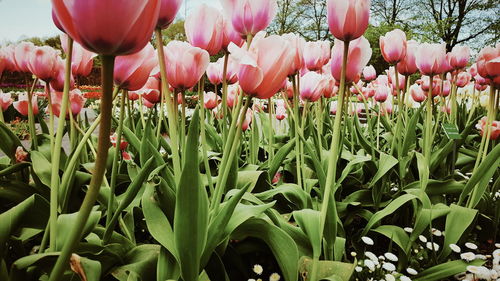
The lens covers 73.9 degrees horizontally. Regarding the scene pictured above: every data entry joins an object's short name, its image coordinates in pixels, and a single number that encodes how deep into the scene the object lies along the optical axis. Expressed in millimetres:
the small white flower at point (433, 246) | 1404
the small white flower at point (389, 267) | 1210
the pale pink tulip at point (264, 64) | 797
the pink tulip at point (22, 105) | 1732
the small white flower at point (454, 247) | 1295
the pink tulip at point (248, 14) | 1016
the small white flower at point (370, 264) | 1204
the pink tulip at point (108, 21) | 352
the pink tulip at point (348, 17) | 885
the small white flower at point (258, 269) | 1107
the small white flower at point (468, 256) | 1272
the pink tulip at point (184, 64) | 974
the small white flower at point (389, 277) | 1203
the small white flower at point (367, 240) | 1312
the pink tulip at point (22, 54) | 1188
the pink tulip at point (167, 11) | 803
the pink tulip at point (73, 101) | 1334
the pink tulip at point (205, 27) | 1047
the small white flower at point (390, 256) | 1284
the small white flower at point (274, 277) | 1124
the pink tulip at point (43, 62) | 1074
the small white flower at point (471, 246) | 1421
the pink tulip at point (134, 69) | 771
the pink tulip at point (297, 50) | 1209
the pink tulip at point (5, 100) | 1700
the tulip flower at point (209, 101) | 2387
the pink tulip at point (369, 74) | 2971
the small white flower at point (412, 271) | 1241
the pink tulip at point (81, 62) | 1122
